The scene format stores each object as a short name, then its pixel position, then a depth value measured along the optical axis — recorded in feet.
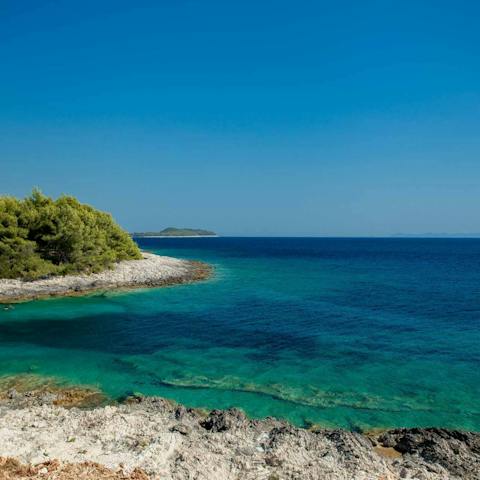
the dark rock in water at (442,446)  43.98
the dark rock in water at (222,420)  51.10
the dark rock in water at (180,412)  54.46
